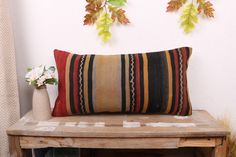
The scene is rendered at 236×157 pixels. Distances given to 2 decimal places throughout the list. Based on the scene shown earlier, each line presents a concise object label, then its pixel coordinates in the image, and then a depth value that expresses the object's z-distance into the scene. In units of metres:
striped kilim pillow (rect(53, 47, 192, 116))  1.19
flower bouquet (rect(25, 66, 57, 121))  1.16
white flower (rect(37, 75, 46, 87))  1.15
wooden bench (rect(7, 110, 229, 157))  1.03
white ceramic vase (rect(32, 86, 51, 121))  1.19
